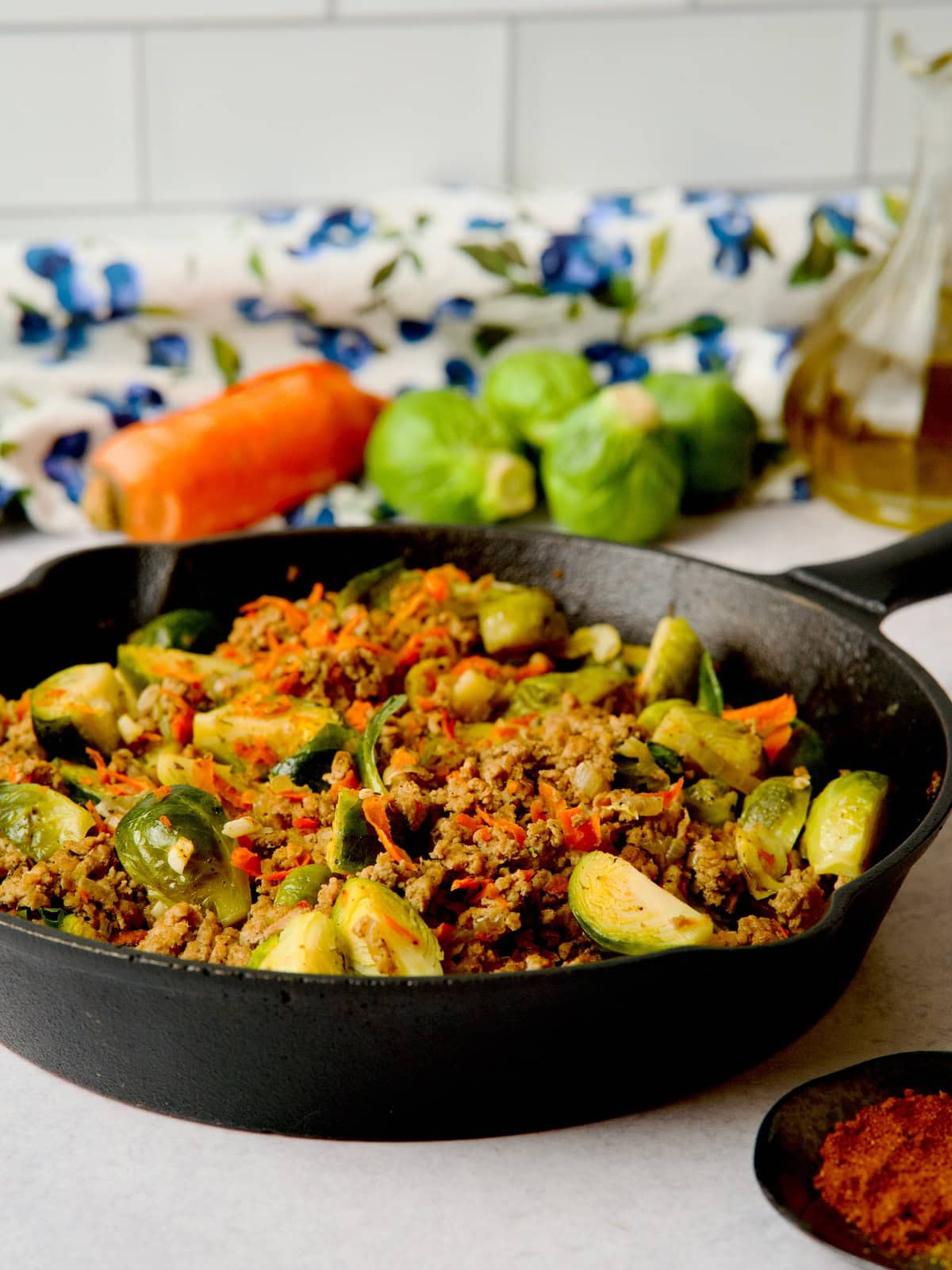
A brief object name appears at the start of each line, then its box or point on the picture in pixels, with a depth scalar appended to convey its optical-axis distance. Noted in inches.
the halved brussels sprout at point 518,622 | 32.8
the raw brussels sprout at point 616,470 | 38.1
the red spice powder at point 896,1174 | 23.0
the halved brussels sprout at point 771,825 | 29.6
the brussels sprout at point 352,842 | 28.4
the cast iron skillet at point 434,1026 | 23.4
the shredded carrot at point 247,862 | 29.1
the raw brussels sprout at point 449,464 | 38.9
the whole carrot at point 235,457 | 38.5
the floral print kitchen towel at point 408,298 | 40.4
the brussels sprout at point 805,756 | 31.3
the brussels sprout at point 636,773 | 30.0
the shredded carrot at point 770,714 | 31.6
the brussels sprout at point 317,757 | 30.2
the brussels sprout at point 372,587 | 33.7
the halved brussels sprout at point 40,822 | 29.6
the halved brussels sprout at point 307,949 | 25.1
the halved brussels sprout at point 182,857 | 28.6
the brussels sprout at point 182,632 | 33.0
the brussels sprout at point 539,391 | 39.6
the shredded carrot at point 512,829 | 28.5
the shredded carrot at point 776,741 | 31.5
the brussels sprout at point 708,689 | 31.9
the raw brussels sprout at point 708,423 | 39.4
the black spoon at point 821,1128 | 23.0
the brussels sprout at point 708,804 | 30.3
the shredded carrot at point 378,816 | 28.5
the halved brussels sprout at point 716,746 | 30.8
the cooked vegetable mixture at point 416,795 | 27.6
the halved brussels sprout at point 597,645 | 33.3
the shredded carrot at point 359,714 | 31.3
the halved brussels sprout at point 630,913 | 26.8
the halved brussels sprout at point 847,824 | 29.7
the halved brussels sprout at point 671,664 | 32.3
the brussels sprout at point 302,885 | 28.2
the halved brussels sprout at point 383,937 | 25.6
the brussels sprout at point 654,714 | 31.5
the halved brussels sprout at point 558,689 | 31.9
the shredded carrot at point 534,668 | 32.8
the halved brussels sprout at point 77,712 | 31.3
